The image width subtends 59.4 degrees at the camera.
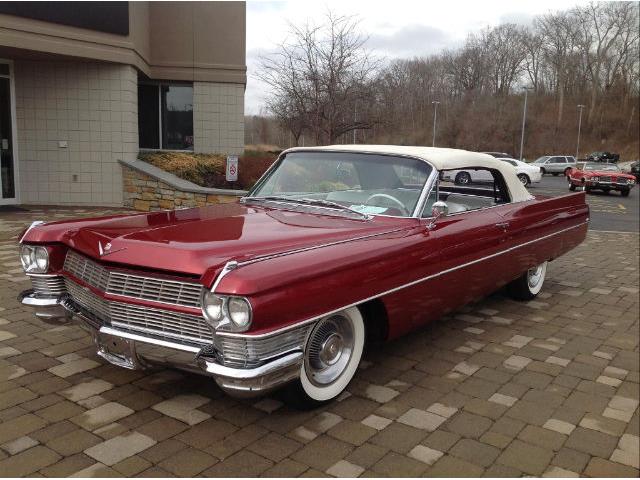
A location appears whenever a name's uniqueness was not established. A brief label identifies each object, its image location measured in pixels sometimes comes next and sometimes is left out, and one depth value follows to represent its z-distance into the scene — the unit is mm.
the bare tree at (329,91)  13719
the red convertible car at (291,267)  2635
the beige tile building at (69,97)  10250
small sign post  11484
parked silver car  41719
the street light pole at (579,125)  63500
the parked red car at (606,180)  23234
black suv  51094
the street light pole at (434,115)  63050
